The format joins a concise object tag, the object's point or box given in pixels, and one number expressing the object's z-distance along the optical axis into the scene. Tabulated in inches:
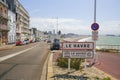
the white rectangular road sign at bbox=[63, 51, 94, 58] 265.4
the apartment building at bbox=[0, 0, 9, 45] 1180.7
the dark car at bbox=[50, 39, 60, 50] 815.6
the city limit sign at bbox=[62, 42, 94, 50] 262.8
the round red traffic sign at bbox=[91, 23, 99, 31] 353.6
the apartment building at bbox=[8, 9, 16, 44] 1407.7
